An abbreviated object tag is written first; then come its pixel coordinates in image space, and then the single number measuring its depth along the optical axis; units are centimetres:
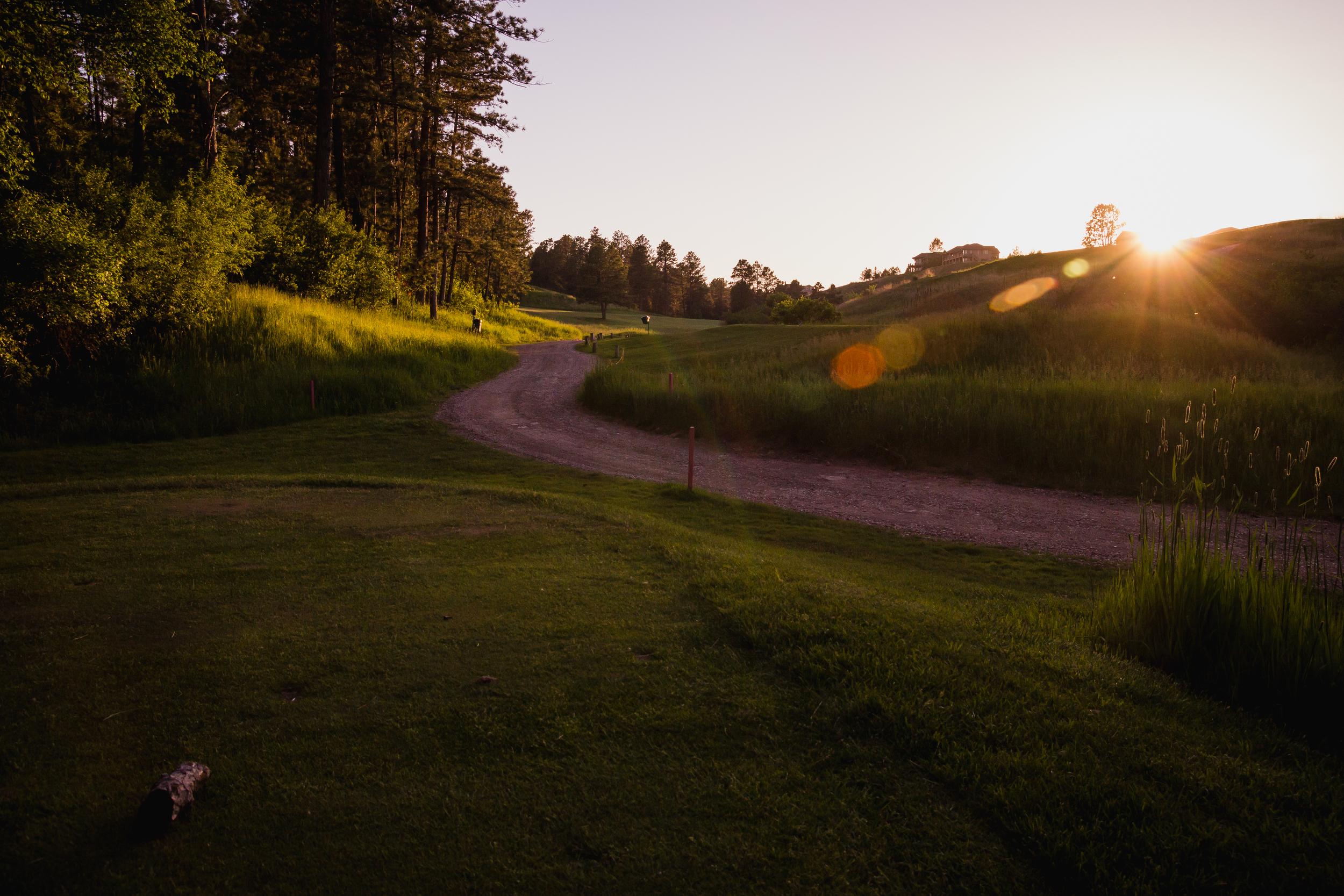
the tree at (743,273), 14962
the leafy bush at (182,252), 1727
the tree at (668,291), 13525
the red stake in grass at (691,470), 1138
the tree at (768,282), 15900
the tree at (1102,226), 10531
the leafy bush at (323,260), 2552
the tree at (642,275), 13338
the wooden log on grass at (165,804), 256
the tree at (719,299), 14850
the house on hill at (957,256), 13300
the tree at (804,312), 5656
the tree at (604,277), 10056
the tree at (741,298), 14275
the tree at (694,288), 14550
